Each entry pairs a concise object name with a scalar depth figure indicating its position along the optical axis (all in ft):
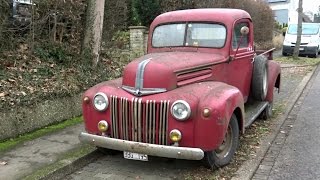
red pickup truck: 15.40
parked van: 73.56
